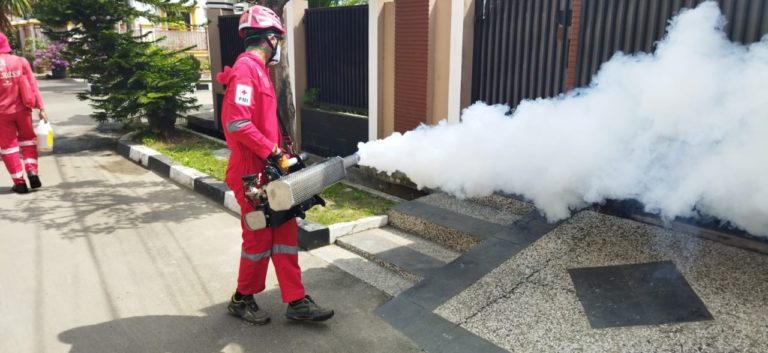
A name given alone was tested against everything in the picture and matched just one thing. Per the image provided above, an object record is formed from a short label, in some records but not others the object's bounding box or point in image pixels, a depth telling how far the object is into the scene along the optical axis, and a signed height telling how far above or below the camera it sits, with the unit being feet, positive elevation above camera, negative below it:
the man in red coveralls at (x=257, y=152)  11.36 -2.30
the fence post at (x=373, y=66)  23.52 -1.16
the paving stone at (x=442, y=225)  16.29 -5.56
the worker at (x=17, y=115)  22.06 -3.05
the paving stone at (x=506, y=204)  17.84 -5.30
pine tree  31.12 -1.29
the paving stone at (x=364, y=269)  14.56 -6.31
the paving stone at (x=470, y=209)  17.40 -5.47
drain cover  10.75 -5.19
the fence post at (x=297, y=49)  28.43 -0.53
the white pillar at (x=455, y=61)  20.61 -0.82
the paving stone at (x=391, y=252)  15.24 -6.15
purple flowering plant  80.92 -2.88
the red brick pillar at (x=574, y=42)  17.69 -0.10
